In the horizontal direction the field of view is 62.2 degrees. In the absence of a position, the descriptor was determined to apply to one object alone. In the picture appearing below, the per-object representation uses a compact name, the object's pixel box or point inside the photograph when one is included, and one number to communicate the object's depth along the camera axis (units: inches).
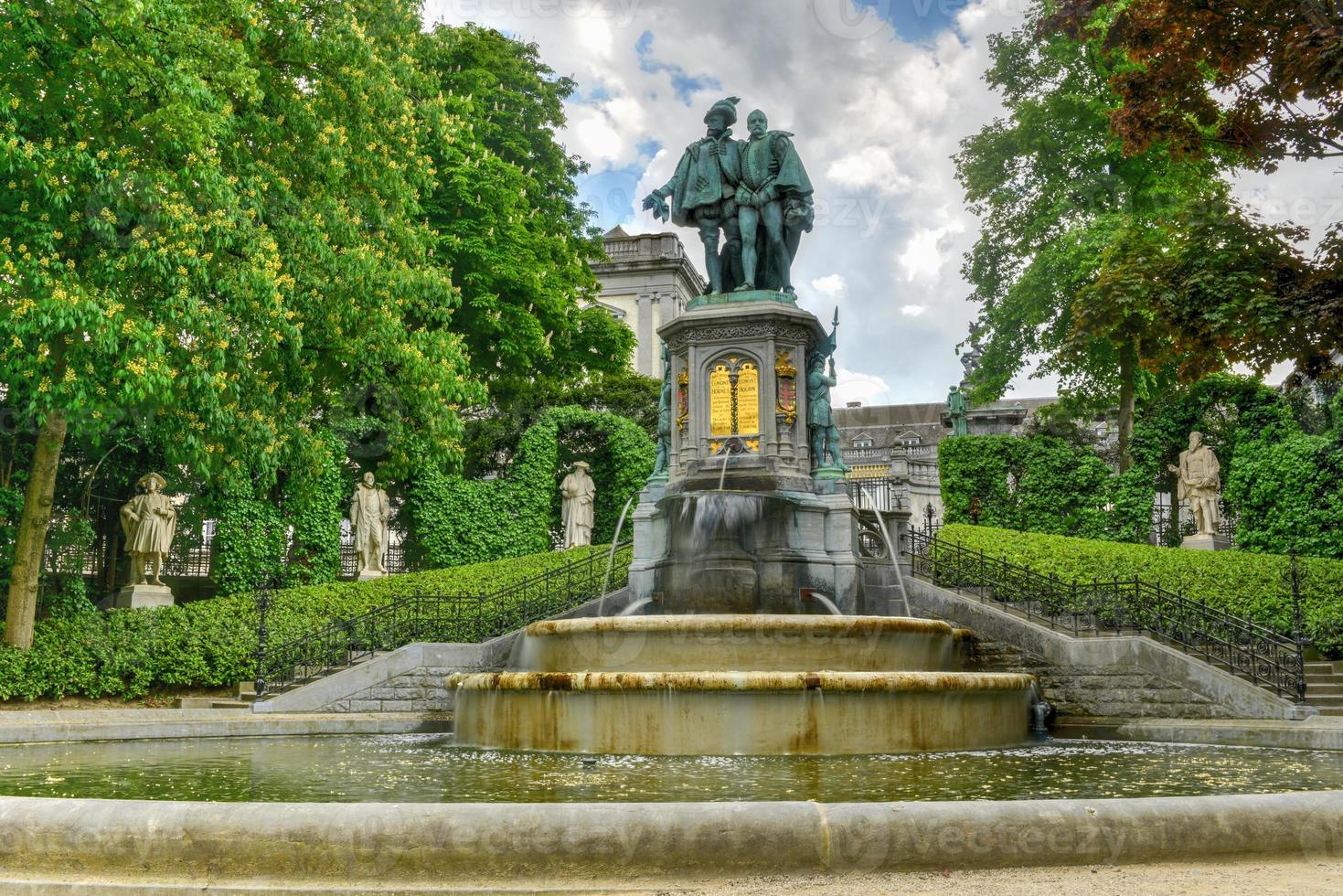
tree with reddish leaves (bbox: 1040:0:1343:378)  473.7
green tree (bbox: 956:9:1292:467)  1074.1
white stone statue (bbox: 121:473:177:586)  778.8
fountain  367.9
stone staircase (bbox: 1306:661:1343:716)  509.7
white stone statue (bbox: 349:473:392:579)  925.2
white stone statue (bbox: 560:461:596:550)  1048.2
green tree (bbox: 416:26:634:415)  1101.1
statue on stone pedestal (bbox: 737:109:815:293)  669.3
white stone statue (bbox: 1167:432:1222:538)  917.2
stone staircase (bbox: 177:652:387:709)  583.5
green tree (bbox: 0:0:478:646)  552.1
